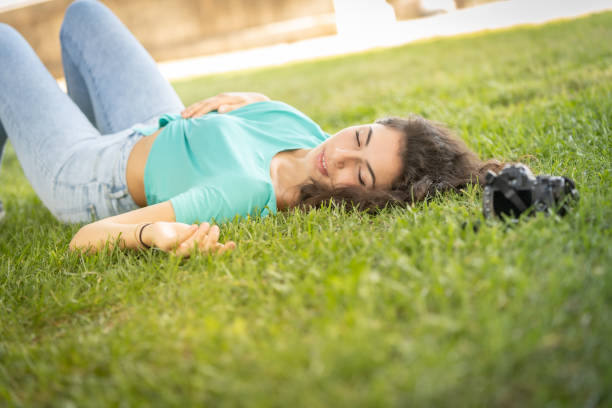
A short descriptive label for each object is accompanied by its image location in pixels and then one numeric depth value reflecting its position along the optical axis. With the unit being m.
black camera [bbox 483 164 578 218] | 1.53
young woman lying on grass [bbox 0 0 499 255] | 1.83
